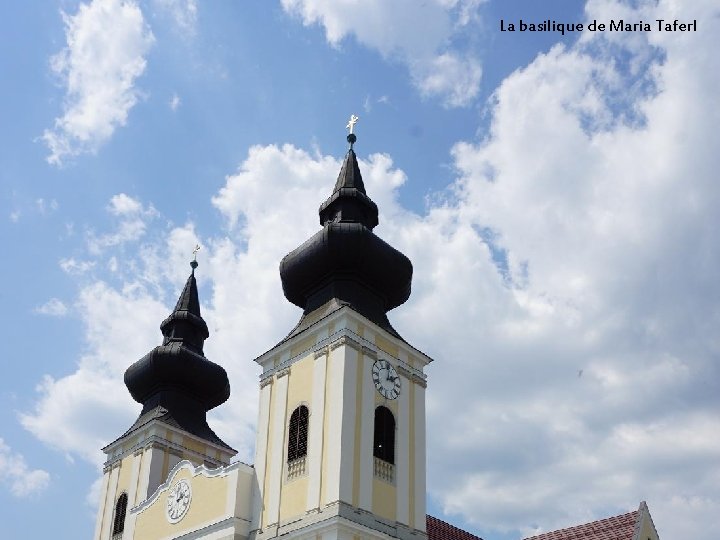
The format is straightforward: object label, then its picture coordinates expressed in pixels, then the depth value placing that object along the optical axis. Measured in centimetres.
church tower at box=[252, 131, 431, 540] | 2300
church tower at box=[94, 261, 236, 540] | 3178
